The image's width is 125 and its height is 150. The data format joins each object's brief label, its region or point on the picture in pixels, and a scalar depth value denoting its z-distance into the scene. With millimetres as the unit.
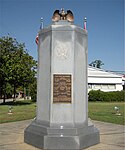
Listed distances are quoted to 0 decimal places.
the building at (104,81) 47688
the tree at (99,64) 106812
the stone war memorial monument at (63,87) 6918
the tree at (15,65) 25422
